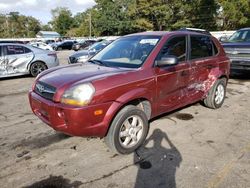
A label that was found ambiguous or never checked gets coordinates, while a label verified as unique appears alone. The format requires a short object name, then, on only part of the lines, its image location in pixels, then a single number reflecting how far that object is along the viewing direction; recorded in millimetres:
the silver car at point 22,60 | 7081
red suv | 2493
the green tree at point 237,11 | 31006
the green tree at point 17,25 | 74155
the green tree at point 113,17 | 44574
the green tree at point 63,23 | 69570
